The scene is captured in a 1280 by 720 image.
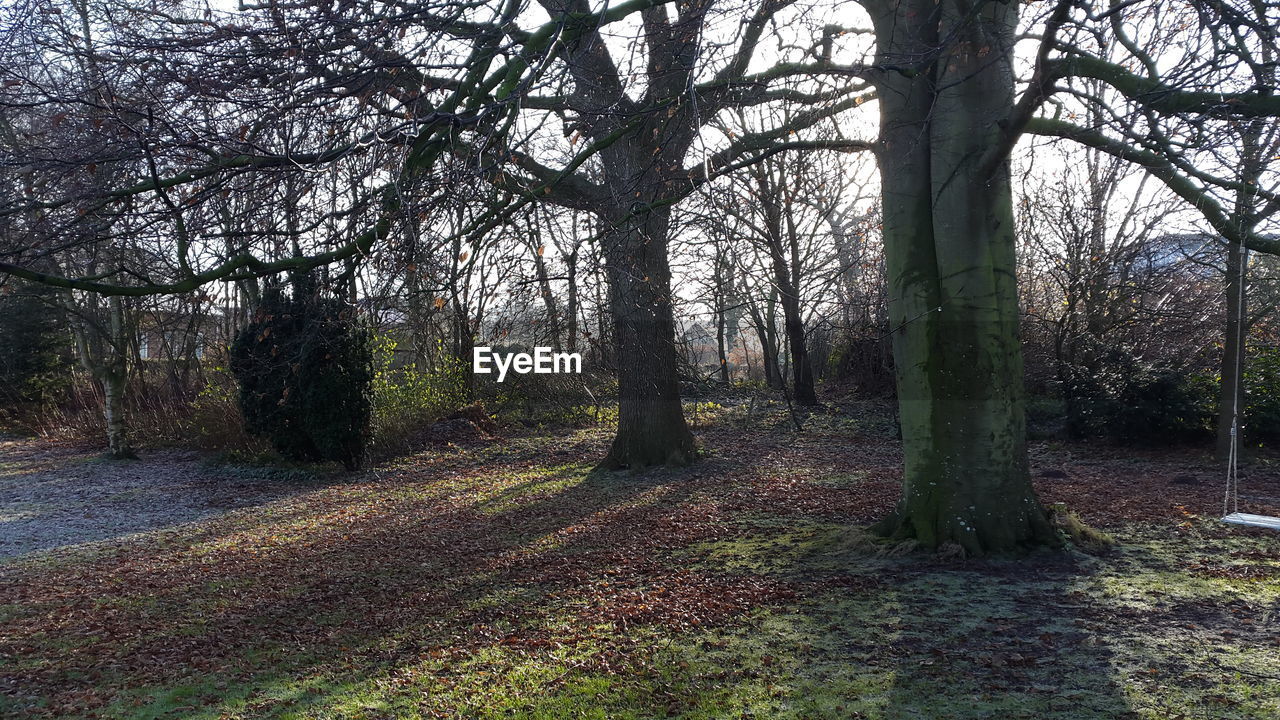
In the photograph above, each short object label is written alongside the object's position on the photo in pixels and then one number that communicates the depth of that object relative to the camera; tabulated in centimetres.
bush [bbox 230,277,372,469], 1105
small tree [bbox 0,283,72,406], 1798
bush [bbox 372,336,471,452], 1285
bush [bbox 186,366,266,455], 1277
